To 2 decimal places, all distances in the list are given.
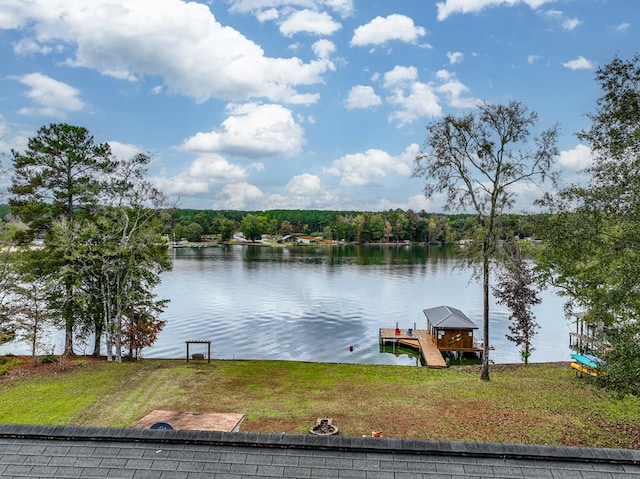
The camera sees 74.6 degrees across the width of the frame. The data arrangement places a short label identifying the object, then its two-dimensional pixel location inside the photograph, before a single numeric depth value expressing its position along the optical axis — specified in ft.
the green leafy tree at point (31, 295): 68.03
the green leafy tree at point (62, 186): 72.64
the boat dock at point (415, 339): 94.07
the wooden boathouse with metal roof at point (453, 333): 99.76
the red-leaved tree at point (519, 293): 77.36
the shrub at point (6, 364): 67.26
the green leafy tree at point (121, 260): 75.66
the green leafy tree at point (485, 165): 59.00
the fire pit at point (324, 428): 38.52
